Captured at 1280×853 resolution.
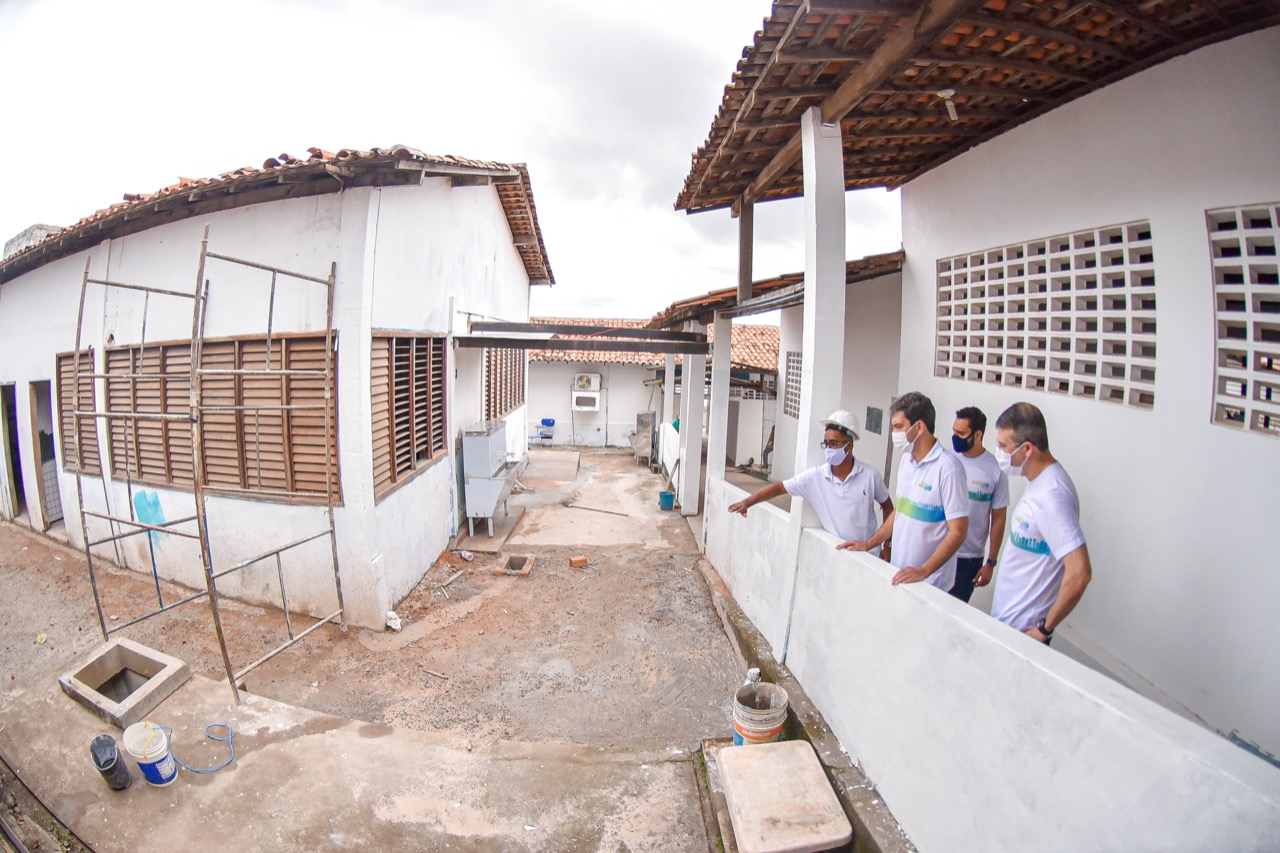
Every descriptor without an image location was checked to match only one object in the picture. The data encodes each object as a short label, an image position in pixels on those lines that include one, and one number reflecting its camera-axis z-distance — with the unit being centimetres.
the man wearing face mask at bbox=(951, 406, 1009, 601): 350
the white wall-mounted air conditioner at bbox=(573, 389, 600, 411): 1844
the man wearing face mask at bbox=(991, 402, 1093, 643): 241
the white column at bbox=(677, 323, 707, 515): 945
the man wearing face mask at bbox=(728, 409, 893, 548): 372
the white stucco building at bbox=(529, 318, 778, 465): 1855
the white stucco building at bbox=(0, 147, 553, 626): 537
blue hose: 337
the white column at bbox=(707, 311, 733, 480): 827
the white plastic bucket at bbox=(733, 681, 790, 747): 335
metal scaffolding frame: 369
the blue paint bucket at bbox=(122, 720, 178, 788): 310
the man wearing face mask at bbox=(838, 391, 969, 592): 291
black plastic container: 309
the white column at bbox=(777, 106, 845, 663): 409
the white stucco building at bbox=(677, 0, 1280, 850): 197
